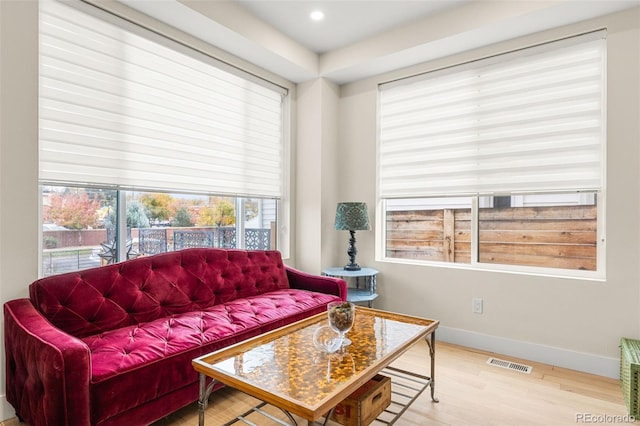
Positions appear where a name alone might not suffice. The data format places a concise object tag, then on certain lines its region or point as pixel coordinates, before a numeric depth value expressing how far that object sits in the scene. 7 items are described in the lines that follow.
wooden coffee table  1.28
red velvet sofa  1.49
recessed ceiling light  2.91
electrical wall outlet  3.04
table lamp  3.34
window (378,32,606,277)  2.71
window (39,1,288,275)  2.20
